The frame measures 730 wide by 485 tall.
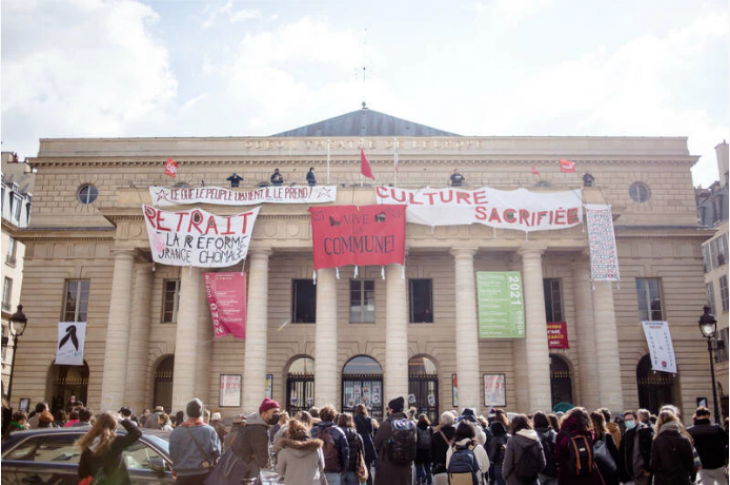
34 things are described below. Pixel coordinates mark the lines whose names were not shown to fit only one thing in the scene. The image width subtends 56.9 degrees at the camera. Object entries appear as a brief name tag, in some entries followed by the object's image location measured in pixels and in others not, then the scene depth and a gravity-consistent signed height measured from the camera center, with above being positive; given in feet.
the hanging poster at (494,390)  89.86 -1.08
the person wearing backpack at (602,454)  29.76 -3.08
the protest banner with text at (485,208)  83.30 +21.26
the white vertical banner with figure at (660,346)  88.29 +4.85
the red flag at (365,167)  88.43 +27.81
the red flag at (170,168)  92.68 +28.86
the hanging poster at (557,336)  91.50 +6.23
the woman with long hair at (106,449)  22.65 -2.29
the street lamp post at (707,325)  66.80 +5.70
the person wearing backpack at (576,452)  27.99 -2.86
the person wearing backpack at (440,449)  37.17 -3.80
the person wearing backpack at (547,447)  31.08 -3.02
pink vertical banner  80.69 +9.17
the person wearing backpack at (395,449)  33.22 -3.29
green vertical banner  81.51 +9.31
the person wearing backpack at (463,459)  30.48 -3.45
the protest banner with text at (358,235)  81.41 +17.45
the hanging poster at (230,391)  88.99 -1.33
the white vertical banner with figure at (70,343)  91.71 +4.96
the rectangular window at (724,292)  128.57 +17.23
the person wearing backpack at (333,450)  30.86 -3.08
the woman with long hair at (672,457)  28.09 -3.02
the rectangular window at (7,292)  142.41 +18.26
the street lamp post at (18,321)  66.33 +5.67
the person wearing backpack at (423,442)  38.17 -3.33
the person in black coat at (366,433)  40.36 -3.04
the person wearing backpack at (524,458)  28.71 -3.17
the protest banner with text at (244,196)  83.76 +22.63
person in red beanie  26.14 -2.22
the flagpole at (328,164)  97.54 +31.00
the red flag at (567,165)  93.34 +29.62
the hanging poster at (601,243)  81.92 +16.85
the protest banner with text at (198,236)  82.12 +17.35
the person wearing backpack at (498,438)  36.45 -2.97
